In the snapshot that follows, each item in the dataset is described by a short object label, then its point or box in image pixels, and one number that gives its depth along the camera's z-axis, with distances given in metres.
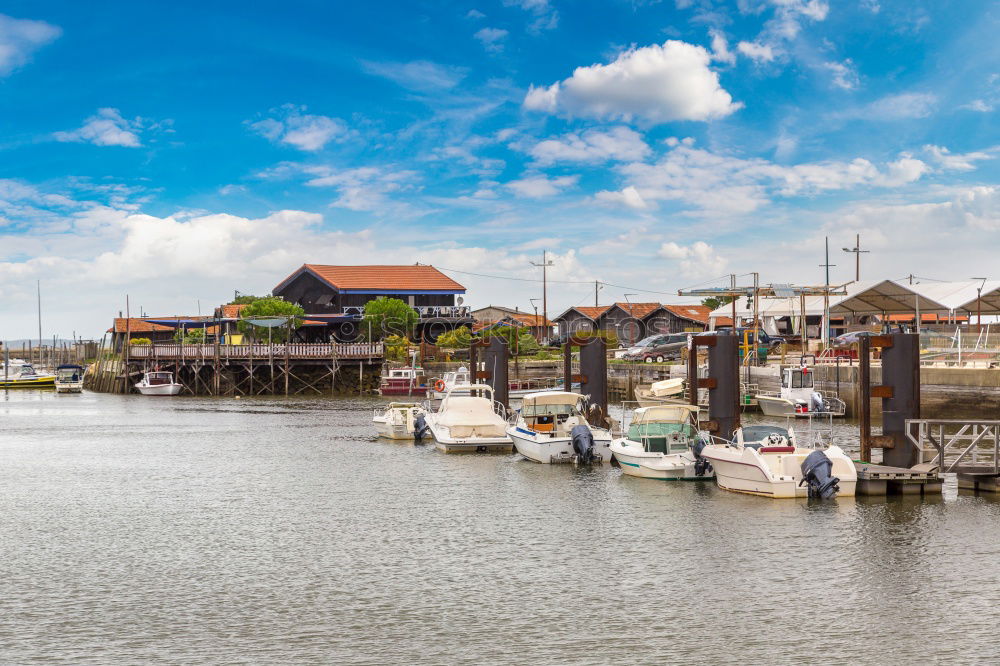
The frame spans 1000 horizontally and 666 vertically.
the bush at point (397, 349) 89.25
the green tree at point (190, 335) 101.57
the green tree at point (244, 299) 120.09
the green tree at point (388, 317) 98.56
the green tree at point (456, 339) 90.69
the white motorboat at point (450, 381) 63.94
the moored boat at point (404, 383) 79.62
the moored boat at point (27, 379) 104.38
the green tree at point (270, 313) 99.31
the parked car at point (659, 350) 79.06
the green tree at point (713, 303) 124.03
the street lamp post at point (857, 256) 105.56
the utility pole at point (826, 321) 65.61
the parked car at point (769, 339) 72.19
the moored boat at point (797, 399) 52.84
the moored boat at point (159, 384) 88.31
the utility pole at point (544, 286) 108.19
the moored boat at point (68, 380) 96.00
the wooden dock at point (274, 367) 87.56
